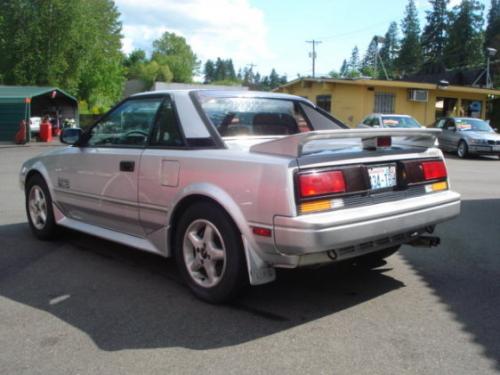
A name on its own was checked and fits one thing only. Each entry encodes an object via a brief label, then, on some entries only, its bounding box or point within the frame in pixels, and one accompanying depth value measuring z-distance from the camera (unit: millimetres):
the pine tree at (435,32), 85625
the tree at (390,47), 102938
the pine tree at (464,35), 78188
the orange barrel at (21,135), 26453
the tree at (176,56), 121856
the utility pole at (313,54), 66062
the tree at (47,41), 40250
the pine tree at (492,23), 84975
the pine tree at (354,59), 130700
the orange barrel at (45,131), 27891
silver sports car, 3449
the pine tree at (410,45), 86438
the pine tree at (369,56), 113500
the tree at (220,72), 194475
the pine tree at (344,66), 132950
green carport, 27312
